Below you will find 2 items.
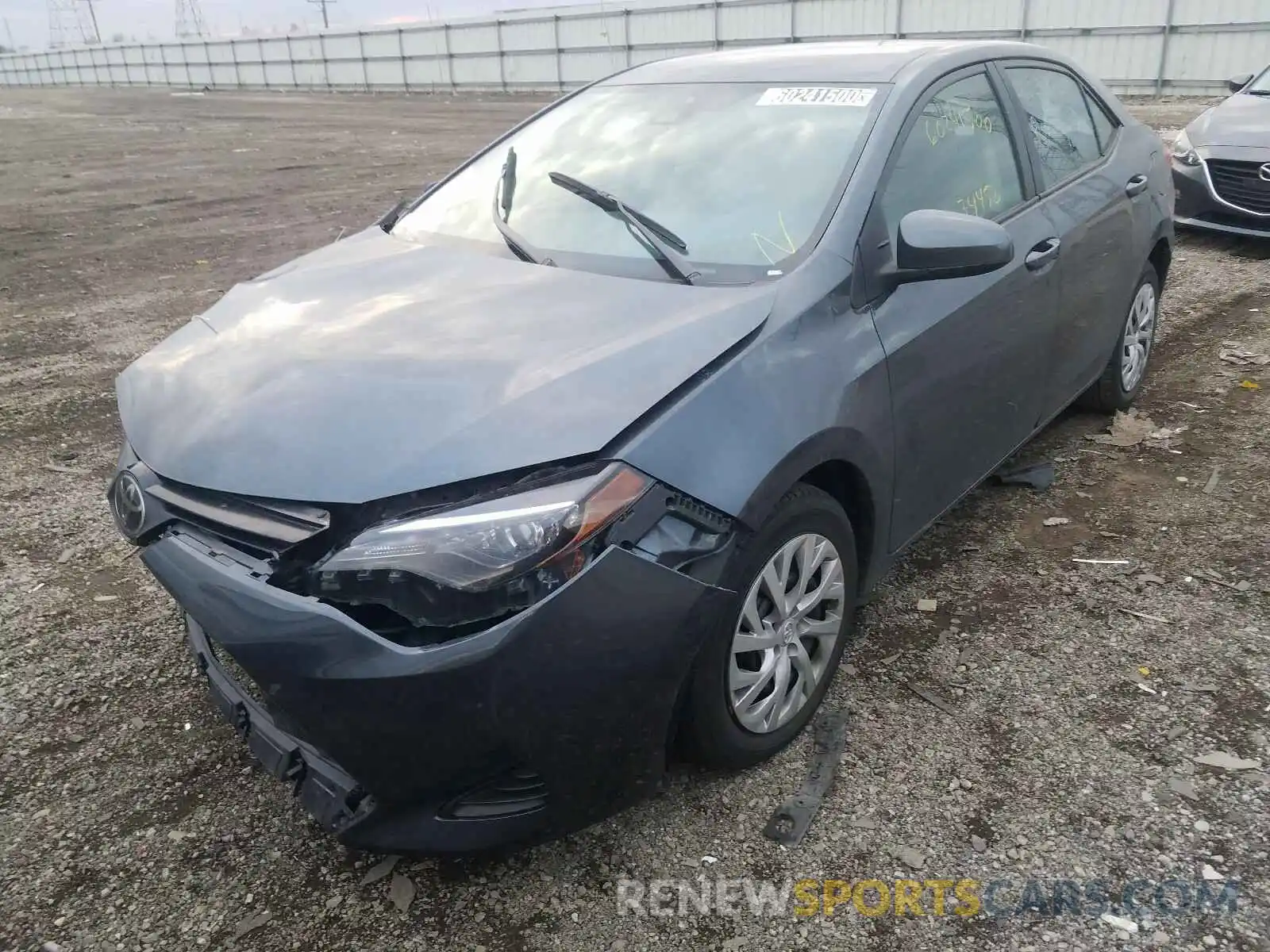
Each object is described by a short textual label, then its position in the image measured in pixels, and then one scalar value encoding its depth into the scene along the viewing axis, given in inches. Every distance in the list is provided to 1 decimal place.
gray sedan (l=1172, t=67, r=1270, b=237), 305.9
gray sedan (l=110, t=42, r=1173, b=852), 77.7
